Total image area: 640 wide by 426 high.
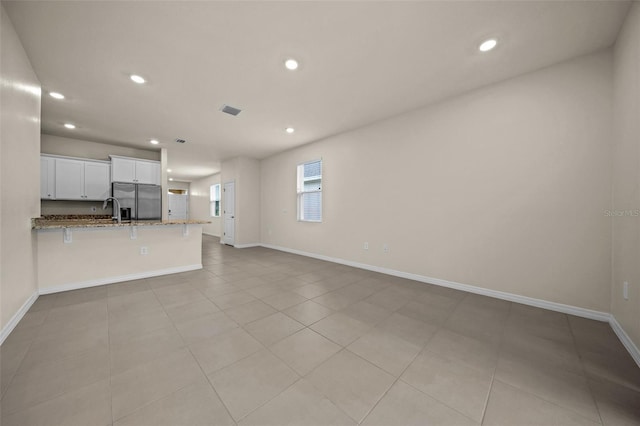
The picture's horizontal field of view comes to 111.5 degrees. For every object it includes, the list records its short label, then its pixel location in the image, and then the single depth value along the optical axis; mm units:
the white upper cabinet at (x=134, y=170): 5066
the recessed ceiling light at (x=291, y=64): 2428
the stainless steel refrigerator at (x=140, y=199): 5059
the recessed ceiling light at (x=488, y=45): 2143
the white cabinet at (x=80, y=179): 4473
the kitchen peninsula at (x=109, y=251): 2910
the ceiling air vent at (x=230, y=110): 3524
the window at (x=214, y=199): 9357
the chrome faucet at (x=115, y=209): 5110
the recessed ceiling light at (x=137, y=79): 2697
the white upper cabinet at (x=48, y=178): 4328
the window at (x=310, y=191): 5199
